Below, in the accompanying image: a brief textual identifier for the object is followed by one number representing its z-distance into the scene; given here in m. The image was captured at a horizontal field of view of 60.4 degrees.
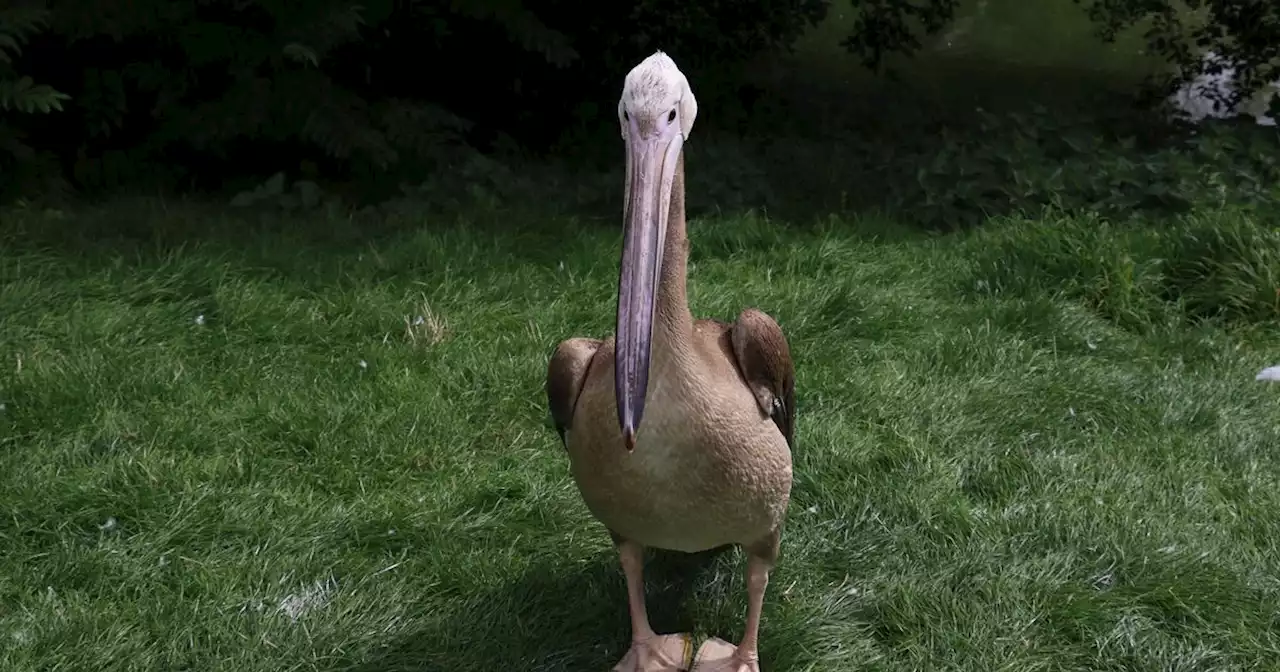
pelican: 1.93
